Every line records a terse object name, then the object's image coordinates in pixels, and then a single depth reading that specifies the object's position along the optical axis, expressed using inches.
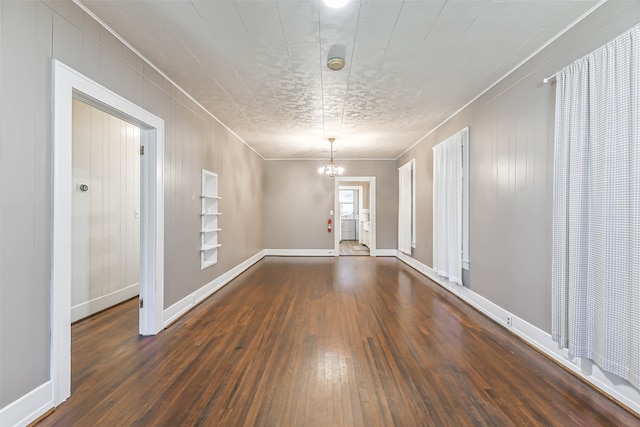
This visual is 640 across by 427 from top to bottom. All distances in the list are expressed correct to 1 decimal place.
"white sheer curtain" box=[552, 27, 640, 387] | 67.7
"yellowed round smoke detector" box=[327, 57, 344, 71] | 102.9
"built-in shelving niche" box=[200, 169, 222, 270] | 155.5
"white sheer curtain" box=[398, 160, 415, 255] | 250.4
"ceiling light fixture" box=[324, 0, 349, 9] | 74.2
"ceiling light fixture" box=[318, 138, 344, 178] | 254.5
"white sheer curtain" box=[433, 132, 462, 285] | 156.6
